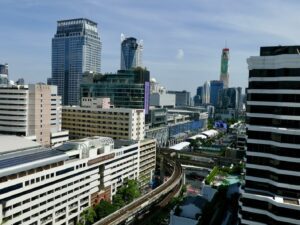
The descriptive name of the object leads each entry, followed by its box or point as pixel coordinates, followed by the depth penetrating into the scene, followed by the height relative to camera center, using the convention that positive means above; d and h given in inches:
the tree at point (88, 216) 3310.0 -1146.4
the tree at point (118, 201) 3768.2 -1146.5
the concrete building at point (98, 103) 5831.7 -64.3
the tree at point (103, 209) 3430.1 -1114.9
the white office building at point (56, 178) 2628.0 -723.2
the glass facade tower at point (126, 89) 7391.7 +233.4
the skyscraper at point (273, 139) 2010.3 -222.2
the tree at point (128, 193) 4045.3 -1104.9
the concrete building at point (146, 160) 4933.6 -902.3
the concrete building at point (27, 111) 4662.9 -184.8
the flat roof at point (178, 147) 7520.7 -1020.7
